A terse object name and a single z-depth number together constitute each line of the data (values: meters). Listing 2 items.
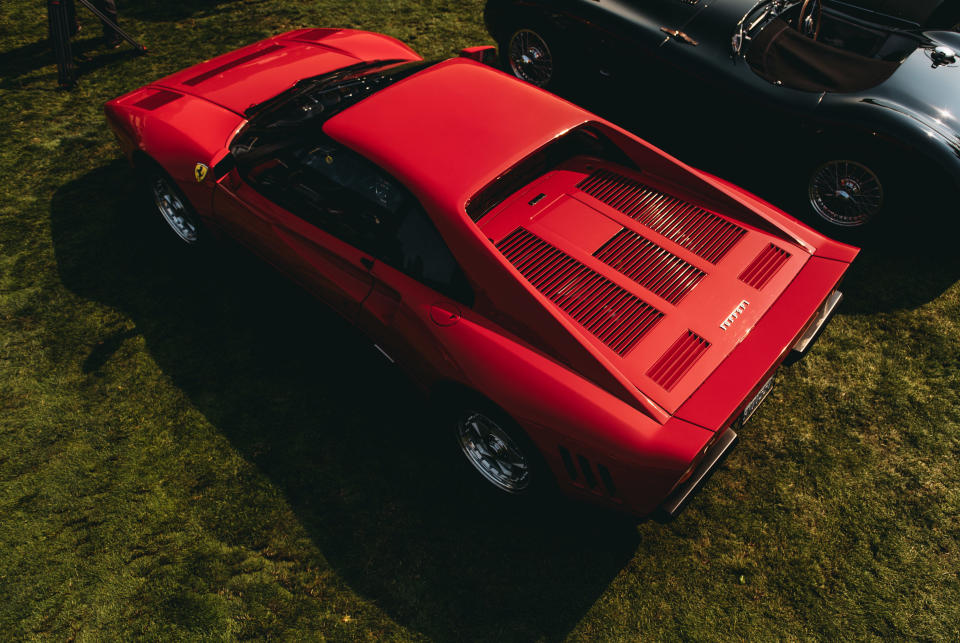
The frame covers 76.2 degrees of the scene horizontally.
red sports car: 2.84
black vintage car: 4.38
